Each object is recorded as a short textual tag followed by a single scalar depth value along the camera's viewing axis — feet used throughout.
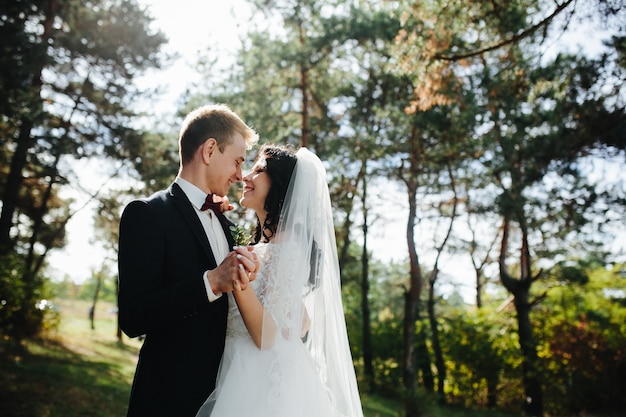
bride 8.05
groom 6.85
